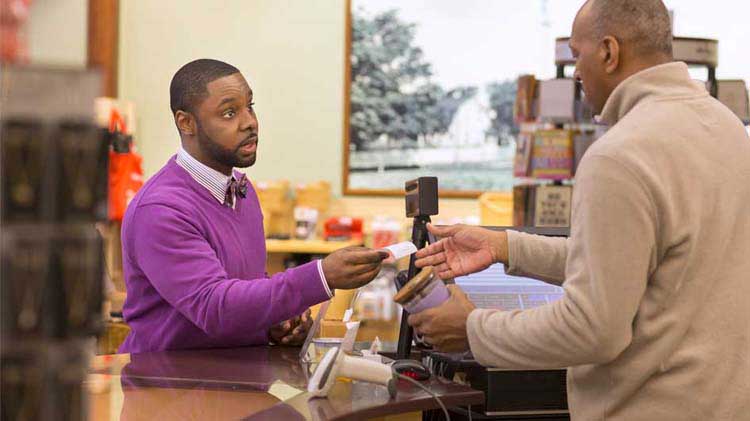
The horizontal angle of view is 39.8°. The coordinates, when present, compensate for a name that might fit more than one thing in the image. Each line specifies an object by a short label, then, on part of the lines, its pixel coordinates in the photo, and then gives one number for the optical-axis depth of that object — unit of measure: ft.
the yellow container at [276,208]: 26.48
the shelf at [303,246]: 25.26
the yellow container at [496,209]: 23.40
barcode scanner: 7.29
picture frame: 28.27
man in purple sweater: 8.62
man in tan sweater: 6.16
